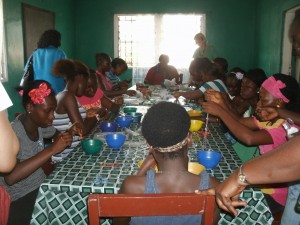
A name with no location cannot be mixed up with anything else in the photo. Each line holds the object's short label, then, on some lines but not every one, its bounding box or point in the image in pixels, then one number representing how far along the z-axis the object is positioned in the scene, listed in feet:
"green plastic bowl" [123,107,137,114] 10.94
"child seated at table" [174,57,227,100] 12.52
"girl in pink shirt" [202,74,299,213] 6.87
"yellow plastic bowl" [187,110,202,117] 10.28
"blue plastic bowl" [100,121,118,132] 8.48
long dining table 5.13
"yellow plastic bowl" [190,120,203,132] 8.40
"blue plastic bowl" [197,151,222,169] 5.79
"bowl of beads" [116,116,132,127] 8.70
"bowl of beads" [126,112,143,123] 9.48
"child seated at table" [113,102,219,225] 4.25
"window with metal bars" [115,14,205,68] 27.25
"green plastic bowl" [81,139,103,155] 6.49
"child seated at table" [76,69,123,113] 10.39
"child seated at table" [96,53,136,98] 15.49
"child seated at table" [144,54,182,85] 22.73
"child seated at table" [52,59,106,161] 8.64
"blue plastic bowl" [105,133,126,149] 6.86
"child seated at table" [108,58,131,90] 18.58
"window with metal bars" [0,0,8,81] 16.42
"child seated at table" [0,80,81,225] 5.69
